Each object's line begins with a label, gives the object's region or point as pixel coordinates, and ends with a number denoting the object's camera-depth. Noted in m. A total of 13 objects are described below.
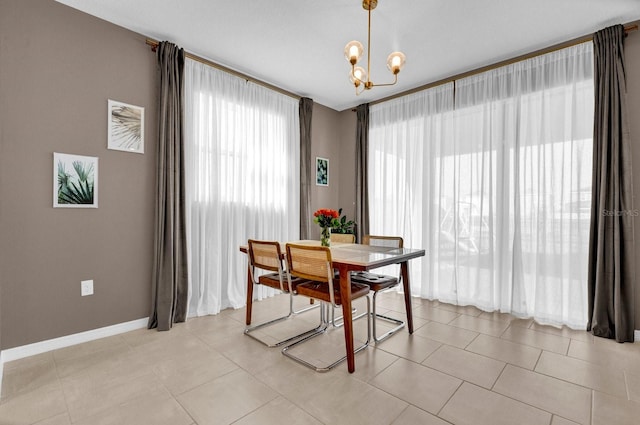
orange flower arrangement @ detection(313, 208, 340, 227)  2.80
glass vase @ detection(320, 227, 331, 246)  2.86
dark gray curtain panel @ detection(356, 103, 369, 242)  4.52
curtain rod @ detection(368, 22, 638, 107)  2.68
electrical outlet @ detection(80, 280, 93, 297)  2.57
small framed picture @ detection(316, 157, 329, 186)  4.67
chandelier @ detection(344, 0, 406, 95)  2.19
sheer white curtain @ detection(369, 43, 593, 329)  2.94
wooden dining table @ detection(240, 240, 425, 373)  2.12
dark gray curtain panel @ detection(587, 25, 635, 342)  2.60
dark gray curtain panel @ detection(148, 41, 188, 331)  2.90
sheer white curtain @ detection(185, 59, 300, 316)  3.27
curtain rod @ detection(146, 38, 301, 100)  2.93
